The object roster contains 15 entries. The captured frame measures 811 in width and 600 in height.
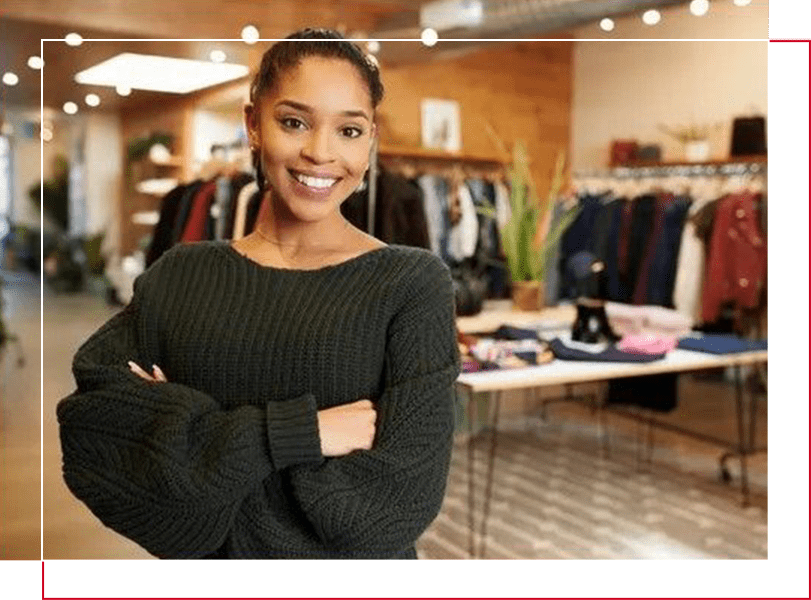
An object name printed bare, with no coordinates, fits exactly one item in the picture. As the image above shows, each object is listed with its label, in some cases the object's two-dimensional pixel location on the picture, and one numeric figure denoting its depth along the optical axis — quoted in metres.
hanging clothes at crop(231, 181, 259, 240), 2.96
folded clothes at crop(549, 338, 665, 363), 2.95
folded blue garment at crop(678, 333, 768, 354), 3.22
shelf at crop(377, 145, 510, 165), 5.75
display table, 2.69
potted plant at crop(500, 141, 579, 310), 3.36
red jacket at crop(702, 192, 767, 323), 5.17
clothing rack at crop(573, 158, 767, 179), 5.68
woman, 1.11
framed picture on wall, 6.22
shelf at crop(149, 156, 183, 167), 4.02
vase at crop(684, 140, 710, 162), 5.86
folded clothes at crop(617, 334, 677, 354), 3.08
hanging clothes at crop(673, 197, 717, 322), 5.51
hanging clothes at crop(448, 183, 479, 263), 5.38
